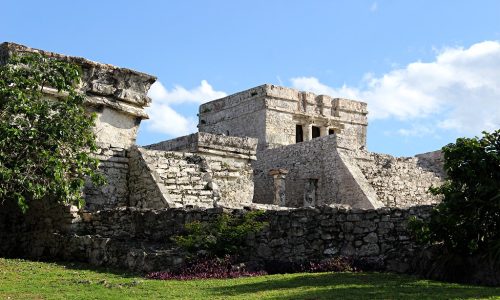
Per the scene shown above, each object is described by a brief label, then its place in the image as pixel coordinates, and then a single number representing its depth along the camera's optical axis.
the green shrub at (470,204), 10.49
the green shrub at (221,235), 12.12
